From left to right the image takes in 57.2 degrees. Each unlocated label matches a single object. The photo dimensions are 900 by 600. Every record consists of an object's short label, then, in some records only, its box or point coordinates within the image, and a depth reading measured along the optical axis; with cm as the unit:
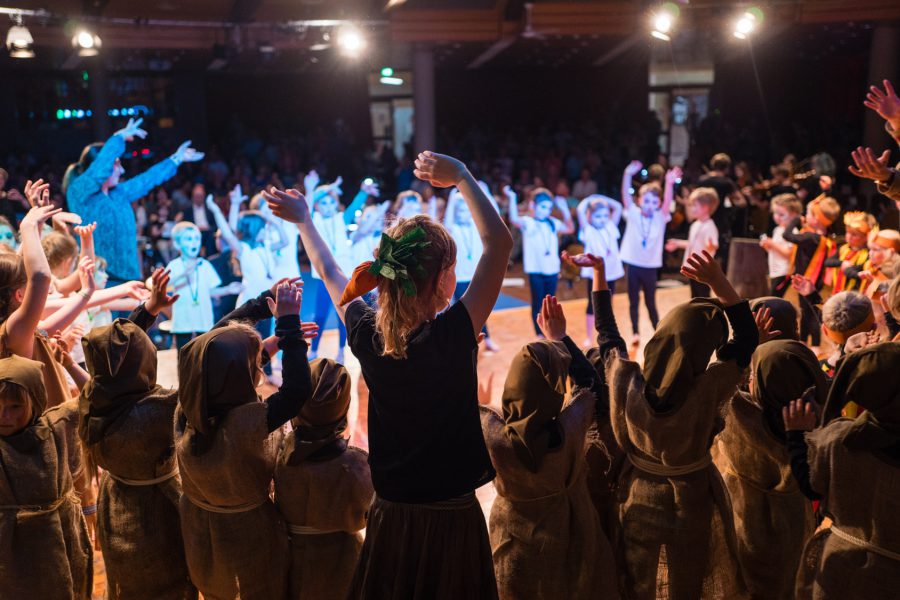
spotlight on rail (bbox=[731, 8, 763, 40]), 1044
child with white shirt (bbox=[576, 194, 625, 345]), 738
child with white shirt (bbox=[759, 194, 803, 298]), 686
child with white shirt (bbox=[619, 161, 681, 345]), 727
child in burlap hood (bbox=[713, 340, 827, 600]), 270
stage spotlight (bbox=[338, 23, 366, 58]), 1091
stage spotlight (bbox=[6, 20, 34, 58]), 916
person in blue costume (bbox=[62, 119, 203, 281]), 609
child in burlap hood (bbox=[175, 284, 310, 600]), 235
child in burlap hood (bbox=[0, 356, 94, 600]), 255
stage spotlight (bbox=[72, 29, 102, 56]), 1073
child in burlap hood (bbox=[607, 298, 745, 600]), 242
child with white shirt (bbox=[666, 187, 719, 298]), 716
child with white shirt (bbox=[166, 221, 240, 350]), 571
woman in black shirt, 194
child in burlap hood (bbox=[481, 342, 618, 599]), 240
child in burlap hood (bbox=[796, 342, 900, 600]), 208
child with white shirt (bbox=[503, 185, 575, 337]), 718
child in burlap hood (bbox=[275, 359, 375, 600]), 250
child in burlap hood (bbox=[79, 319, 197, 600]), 259
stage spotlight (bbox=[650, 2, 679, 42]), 1018
